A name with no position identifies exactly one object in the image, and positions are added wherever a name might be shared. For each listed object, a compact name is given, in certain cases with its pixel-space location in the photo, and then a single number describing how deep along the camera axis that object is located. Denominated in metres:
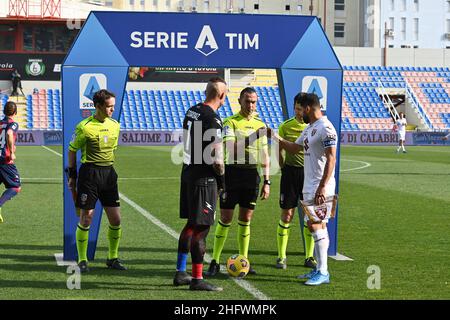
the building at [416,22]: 97.81
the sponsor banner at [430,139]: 48.75
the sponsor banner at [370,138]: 48.94
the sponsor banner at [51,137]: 45.41
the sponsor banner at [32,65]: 52.16
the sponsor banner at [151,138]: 46.72
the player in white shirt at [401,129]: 39.06
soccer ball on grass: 8.94
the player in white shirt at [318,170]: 8.48
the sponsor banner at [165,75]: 55.03
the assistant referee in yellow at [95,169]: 9.30
